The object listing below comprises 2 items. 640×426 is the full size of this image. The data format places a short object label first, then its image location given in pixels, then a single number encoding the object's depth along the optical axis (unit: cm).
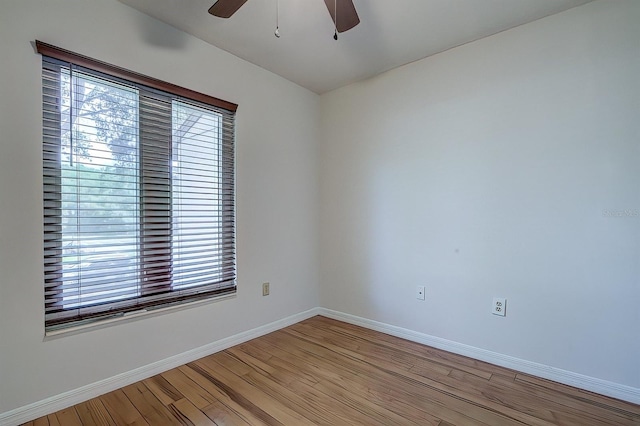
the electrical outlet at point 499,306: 209
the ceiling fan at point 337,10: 144
